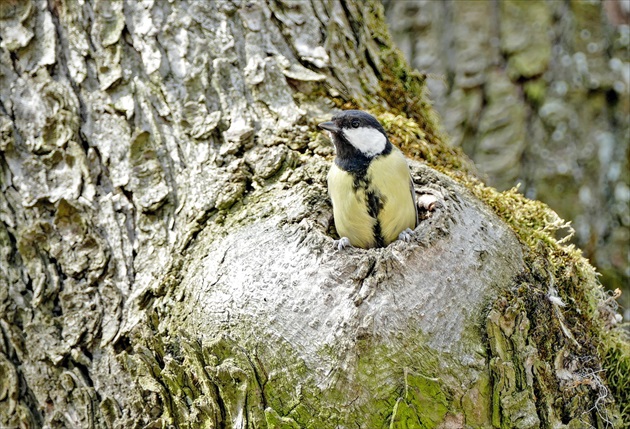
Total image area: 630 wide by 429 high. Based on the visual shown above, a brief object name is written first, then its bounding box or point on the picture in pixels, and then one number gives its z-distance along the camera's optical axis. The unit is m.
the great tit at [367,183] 4.16
